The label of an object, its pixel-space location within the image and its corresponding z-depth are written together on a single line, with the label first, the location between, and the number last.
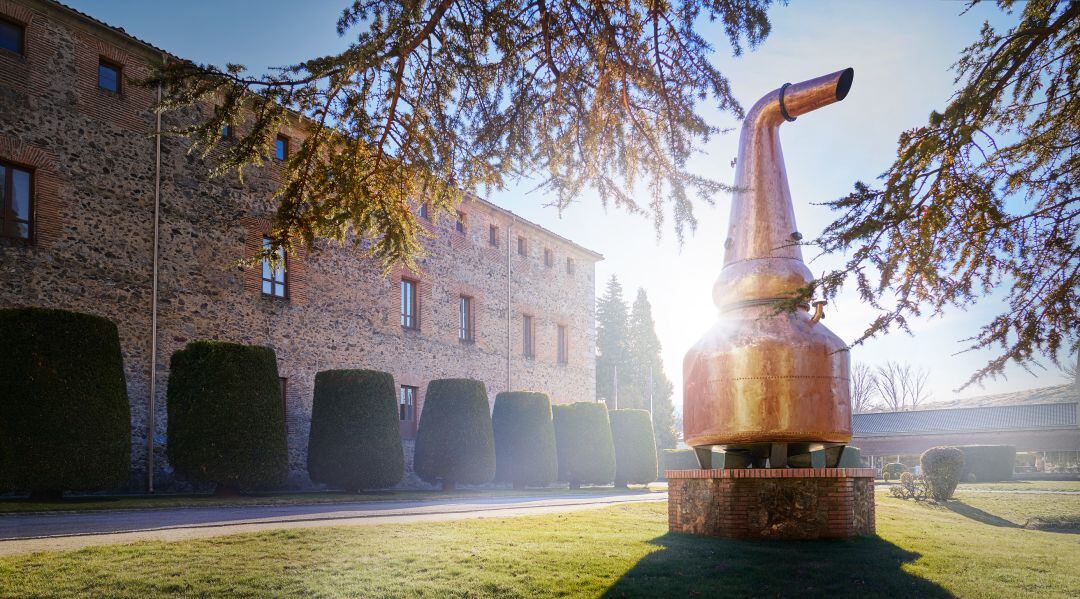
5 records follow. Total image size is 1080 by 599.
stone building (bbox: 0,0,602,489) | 13.97
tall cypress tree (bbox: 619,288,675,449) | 57.00
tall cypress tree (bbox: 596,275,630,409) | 57.66
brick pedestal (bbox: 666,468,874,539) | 7.82
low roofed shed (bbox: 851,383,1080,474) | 40.91
